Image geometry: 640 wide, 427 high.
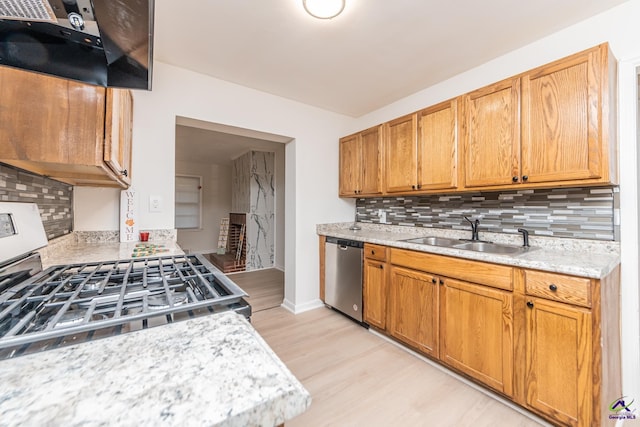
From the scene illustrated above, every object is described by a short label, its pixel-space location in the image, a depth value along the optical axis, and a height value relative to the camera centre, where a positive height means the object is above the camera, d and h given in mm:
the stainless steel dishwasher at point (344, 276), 2562 -637
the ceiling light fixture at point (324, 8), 1539 +1259
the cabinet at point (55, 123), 893 +345
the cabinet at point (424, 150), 2125 +587
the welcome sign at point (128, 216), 2023 -7
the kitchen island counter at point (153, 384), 339 -260
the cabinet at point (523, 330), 1245 -671
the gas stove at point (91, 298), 565 -251
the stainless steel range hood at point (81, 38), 624 +504
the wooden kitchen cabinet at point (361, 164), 2785 +597
